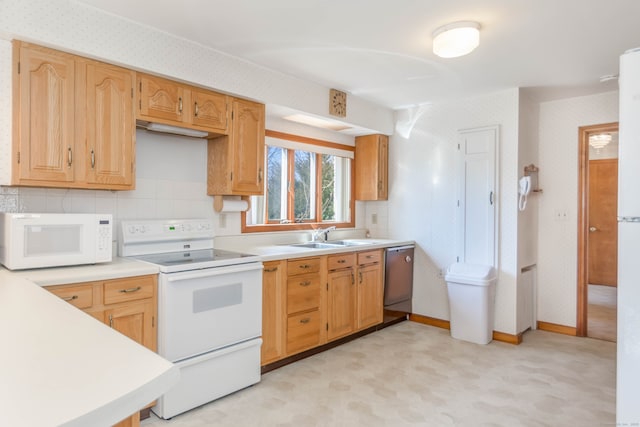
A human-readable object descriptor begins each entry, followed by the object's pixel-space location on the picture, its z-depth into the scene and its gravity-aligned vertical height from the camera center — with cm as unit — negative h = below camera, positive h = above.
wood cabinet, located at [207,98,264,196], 302 +46
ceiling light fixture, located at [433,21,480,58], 238 +110
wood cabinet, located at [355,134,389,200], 446 +54
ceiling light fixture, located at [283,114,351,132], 370 +91
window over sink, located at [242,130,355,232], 376 +29
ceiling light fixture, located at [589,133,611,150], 479 +94
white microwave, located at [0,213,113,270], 201 -14
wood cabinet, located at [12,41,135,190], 208 +53
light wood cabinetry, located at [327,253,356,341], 340 -74
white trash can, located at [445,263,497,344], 360 -83
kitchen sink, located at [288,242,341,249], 390 -32
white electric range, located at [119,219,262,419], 229 -62
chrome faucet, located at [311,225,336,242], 402 -21
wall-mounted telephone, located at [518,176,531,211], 361 +24
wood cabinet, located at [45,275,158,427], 199 -48
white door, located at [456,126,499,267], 377 +17
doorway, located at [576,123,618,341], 502 -23
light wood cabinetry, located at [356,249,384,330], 371 -75
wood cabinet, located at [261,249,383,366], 294 -74
